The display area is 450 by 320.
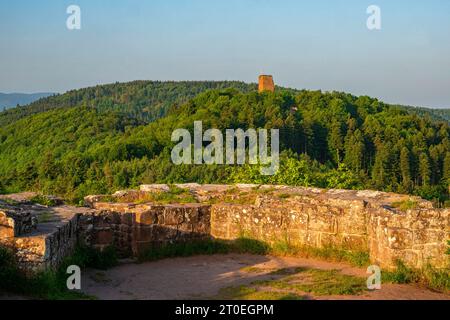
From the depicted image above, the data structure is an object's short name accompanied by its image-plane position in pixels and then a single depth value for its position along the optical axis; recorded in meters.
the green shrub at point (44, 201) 12.56
